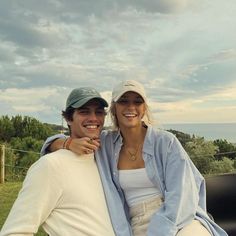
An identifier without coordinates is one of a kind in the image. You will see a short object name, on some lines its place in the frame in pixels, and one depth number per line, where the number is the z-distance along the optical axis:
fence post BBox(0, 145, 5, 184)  4.92
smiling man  1.07
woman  1.17
